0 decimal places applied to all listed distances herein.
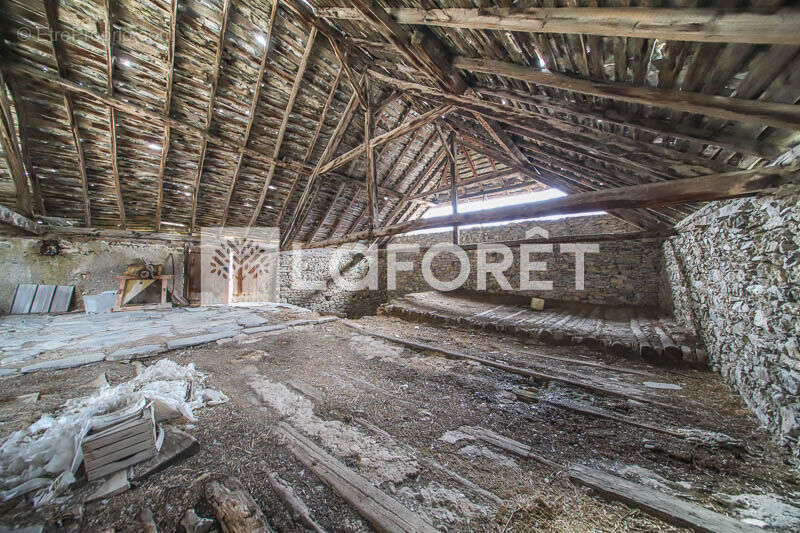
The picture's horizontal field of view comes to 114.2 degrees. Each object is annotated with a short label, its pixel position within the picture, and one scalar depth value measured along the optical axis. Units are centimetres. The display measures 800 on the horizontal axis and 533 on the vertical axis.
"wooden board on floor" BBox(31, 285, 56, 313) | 620
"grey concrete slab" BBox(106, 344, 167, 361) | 335
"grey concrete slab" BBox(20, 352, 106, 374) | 293
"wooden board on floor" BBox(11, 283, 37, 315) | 605
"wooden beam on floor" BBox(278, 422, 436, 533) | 129
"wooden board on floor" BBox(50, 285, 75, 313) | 637
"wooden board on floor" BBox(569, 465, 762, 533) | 125
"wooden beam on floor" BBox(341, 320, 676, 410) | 251
